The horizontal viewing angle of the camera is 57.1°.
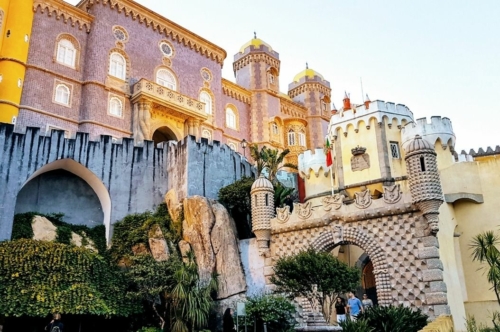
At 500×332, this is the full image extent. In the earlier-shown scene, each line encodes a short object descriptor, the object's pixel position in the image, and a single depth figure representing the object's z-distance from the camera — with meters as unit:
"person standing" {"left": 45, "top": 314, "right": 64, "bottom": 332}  13.37
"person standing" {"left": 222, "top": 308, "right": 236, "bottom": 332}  14.63
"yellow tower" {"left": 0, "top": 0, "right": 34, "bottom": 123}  25.55
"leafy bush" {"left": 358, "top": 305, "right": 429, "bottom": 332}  11.98
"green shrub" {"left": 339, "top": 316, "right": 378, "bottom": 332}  11.07
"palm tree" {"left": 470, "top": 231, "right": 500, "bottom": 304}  13.15
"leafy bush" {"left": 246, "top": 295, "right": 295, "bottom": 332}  15.82
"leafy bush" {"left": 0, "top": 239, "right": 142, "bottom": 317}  15.02
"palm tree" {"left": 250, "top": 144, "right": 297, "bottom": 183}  25.16
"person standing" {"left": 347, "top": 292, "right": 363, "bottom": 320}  14.30
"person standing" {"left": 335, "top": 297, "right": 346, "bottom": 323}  14.26
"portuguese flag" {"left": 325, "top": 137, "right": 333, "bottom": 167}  24.83
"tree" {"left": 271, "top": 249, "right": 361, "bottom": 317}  14.15
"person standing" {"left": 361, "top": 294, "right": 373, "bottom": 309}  16.19
